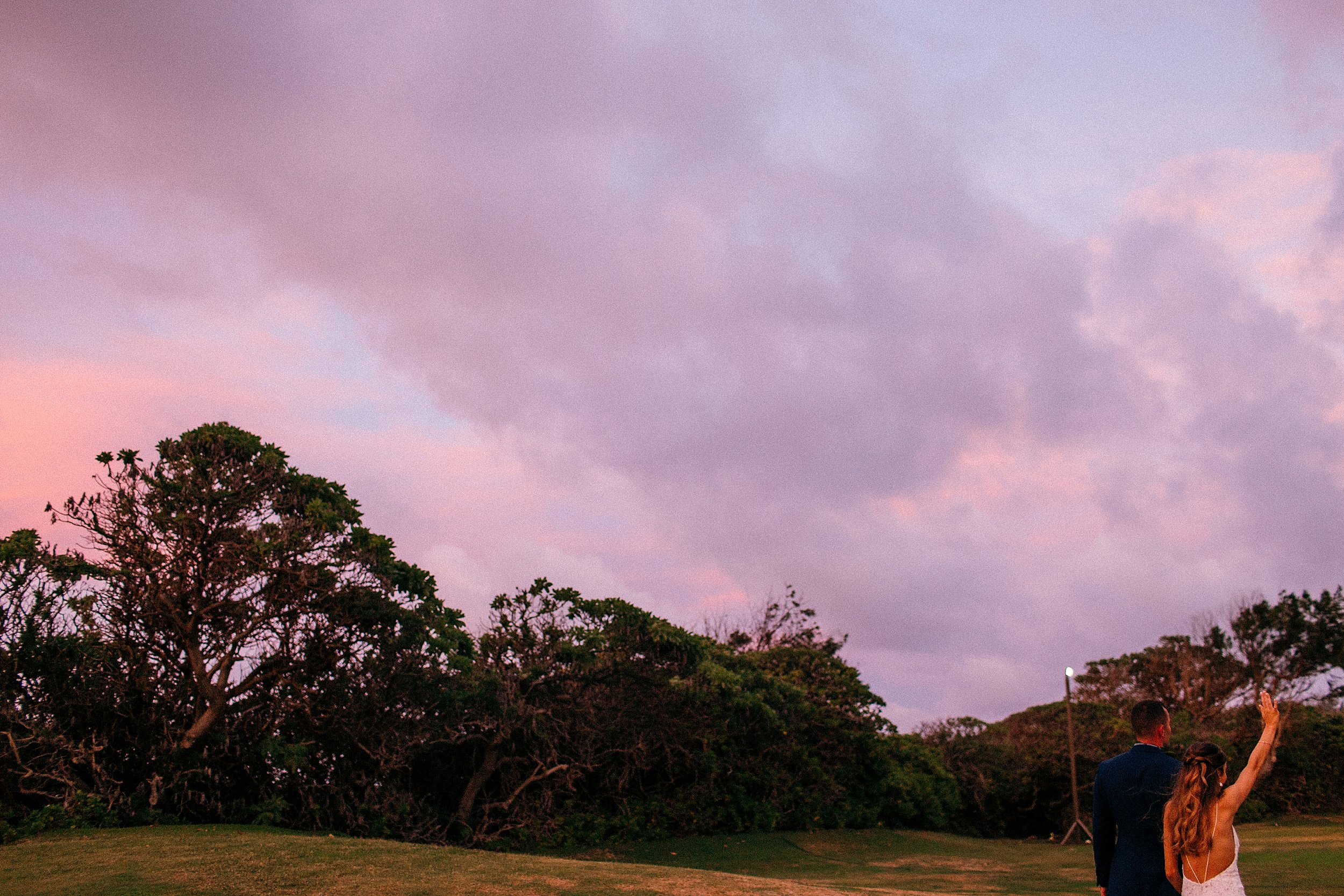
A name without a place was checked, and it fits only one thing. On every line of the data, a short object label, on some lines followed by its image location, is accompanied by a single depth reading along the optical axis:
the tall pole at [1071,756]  23.73
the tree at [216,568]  13.21
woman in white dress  3.94
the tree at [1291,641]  35.25
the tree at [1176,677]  36.19
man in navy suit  4.14
